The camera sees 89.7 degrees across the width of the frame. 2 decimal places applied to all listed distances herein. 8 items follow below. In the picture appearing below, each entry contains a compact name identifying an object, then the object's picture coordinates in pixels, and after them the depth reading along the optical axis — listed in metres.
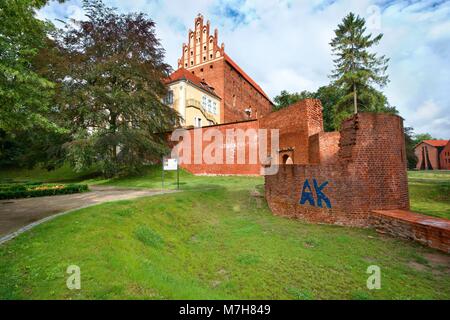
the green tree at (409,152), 47.84
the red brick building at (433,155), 61.41
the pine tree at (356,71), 25.58
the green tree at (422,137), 104.09
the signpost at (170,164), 13.56
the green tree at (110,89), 18.88
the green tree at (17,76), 6.23
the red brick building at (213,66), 38.78
